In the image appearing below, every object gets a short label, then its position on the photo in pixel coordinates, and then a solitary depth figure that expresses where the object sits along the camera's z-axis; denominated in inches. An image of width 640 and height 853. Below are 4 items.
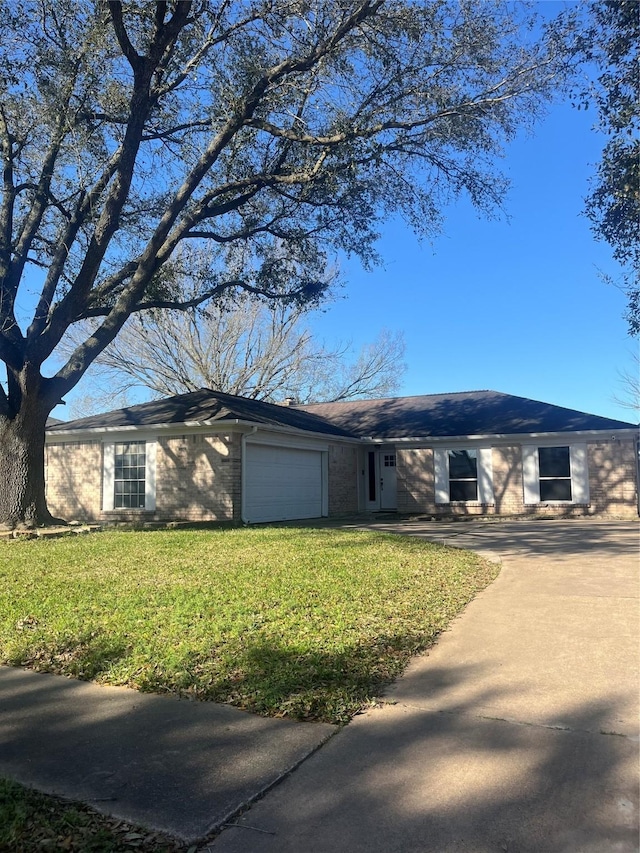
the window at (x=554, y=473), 700.0
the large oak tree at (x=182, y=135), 440.1
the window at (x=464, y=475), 740.6
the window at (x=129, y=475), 661.9
